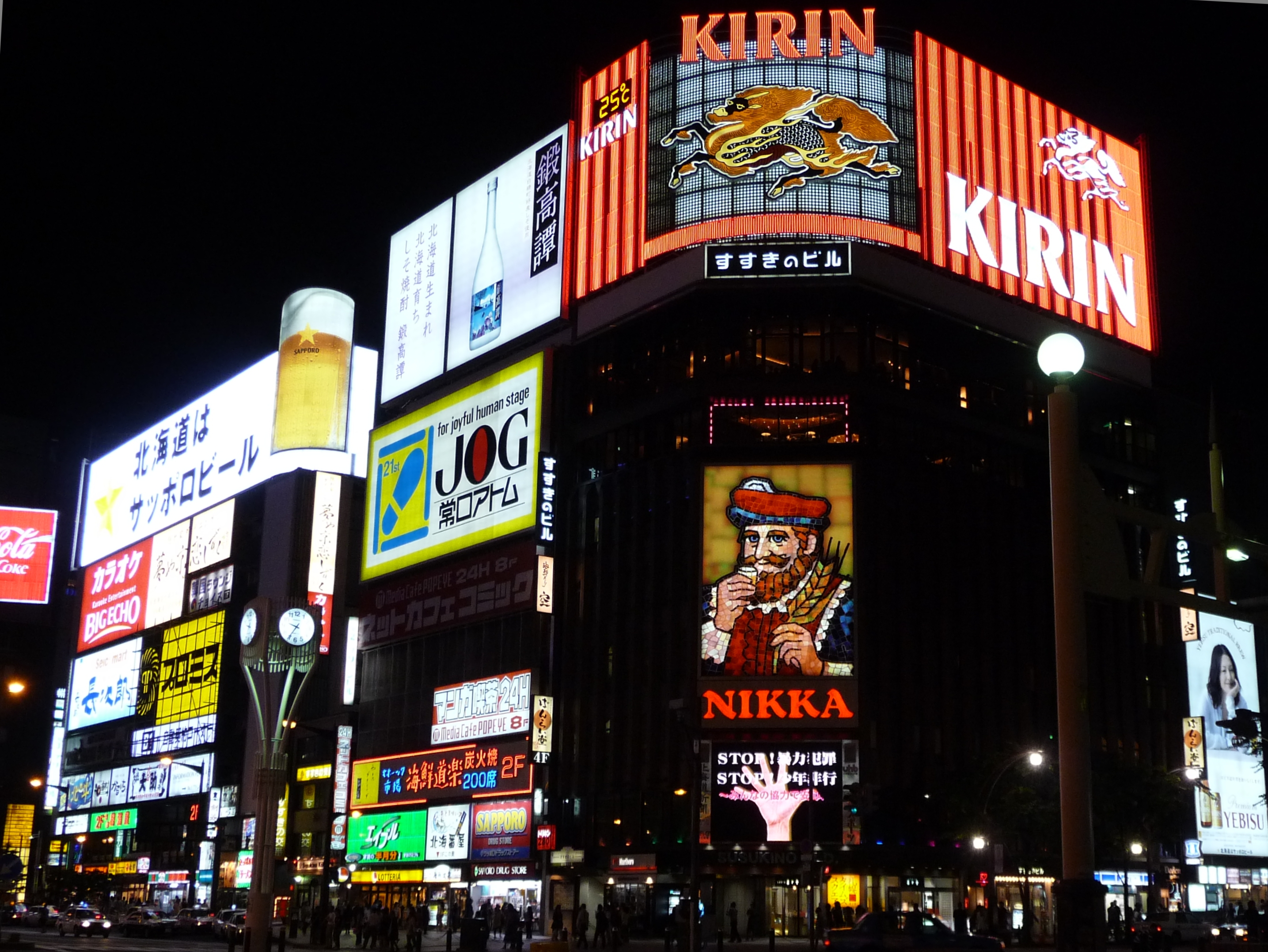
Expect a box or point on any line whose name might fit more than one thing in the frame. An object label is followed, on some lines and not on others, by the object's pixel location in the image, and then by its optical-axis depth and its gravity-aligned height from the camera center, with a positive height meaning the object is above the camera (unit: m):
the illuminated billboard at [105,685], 106.31 +9.86
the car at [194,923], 65.19 -4.78
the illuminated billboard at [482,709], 68.40 +5.59
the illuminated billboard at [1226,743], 71.88 +4.74
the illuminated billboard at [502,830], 66.12 -0.32
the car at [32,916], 76.19 -5.49
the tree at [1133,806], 57.84 +1.24
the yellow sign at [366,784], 77.44 +1.98
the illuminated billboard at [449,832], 70.06 -0.49
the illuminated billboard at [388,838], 73.62 -0.91
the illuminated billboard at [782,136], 64.81 +31.70
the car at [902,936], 29.61 -2.17
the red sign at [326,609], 87.62 +12.85
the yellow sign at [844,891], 58.72 -2.45
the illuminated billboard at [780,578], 60.38 +10.60
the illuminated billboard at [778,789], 58.94 +1.66
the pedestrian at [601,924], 55.09 -3.77
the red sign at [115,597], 108.31 +16.90
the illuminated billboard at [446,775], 67.56 +2.34
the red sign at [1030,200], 67.44 +31.25
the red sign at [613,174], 68.88 +31.62
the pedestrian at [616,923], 48.03 -3.36
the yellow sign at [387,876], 74.06 -2.90
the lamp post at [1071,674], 13.83 +1.59
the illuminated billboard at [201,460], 96.81 +26.18
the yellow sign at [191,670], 94.94 +9.93
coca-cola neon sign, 96.12 +17.69
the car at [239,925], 49.11 -4.13
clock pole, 40.38 +4.45
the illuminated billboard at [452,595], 70.00 +11.71
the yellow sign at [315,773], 84.62 +2.75
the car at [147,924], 65.50 -4.94
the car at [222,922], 60.41 -4.43
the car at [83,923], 62.19 -4.70
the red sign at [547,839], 63.94 -0.67
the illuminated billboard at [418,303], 81.94 +30.02
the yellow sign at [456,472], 70.56 +18.19
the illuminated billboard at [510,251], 73.81 +30.35
